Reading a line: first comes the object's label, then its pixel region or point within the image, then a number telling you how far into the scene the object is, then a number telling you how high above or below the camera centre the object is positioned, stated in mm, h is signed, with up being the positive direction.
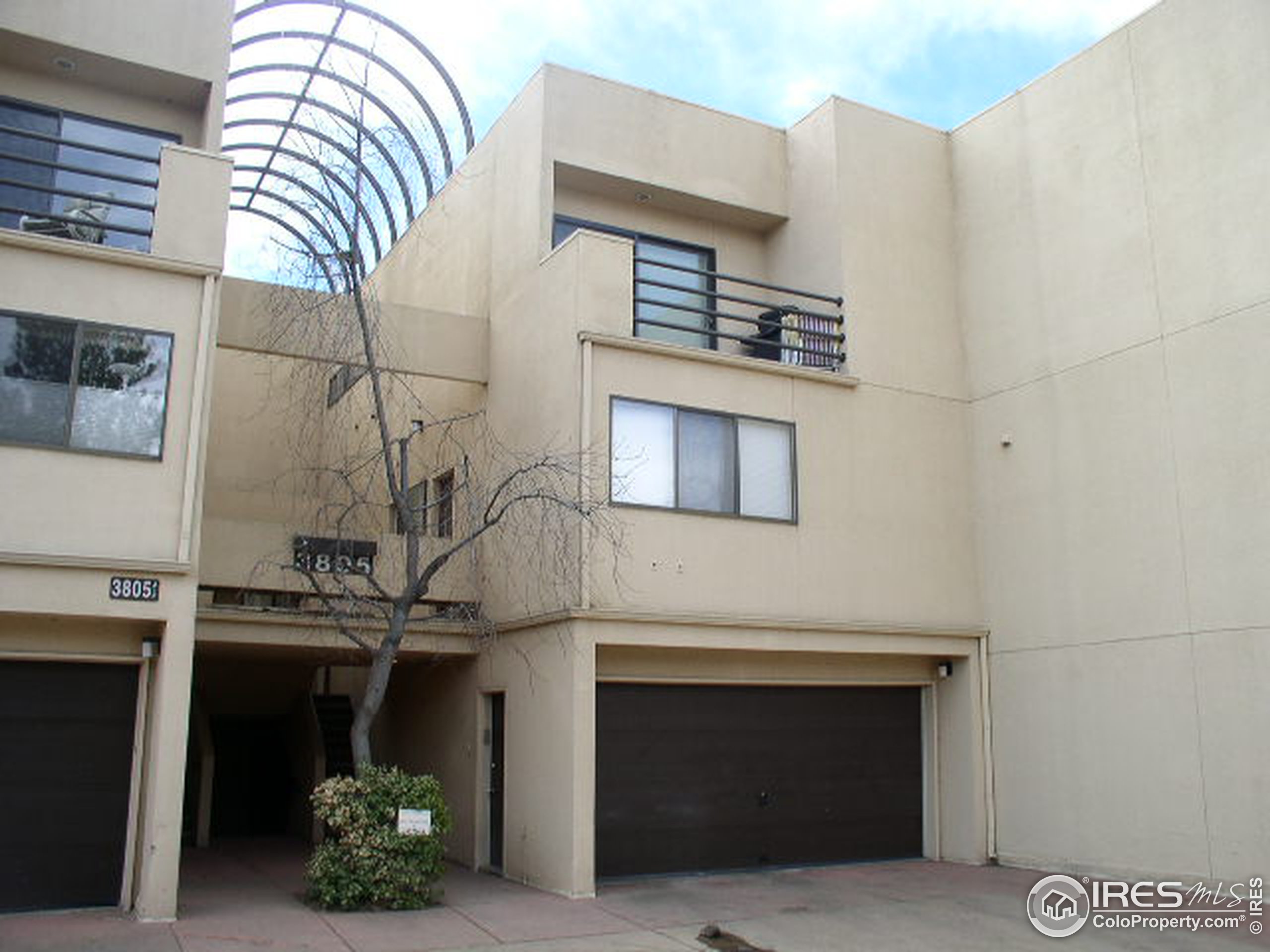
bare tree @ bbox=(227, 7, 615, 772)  12227 +3771
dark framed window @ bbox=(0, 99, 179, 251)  12539 +5946
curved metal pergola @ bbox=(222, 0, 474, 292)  13000 +8981
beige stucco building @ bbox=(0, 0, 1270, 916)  11219 +2460
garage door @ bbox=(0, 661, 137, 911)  10734 -873
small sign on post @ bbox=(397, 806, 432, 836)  11109 -1239
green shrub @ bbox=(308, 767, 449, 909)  11141 -1539
